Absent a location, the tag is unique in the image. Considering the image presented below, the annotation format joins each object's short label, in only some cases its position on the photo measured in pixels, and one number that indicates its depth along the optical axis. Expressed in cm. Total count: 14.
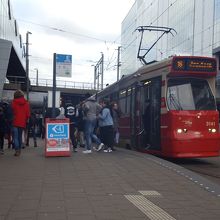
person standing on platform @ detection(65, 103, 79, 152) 821
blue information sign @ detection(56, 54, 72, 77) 929
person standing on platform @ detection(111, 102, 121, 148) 936
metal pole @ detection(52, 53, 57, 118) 811
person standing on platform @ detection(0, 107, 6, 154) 806
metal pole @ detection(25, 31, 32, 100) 3288
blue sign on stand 730
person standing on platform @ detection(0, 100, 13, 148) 764
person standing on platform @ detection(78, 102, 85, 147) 854
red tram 788
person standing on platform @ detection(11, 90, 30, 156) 726
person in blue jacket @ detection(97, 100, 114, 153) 838
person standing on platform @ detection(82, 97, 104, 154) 811
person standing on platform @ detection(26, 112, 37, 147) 1056
